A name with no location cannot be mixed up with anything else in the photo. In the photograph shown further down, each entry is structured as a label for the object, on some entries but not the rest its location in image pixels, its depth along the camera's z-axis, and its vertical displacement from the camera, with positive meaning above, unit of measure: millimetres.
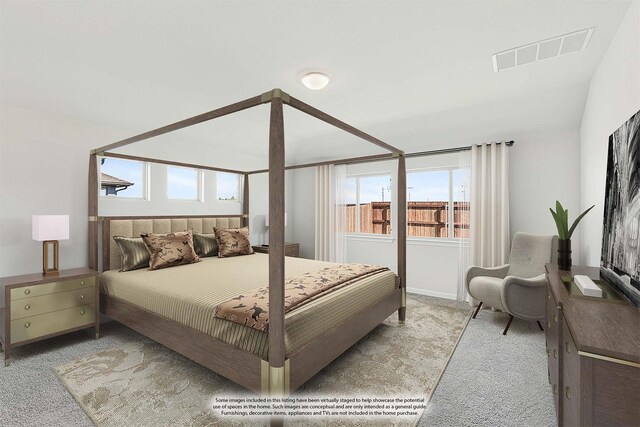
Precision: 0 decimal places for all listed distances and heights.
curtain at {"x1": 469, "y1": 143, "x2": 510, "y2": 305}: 3773 +107
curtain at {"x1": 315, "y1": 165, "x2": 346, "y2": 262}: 5184 +46
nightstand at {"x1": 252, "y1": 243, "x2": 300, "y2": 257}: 4732 -584
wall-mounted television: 1457 +2
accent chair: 2943 -722
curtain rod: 3750 +876
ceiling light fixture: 2615 +1200
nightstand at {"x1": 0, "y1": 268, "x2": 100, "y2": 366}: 2451 -824
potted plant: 2443 -231
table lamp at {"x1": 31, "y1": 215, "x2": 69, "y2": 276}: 2688 -165
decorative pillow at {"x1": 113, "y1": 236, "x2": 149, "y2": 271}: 3182 -433
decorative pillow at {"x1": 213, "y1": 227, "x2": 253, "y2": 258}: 4039 -402
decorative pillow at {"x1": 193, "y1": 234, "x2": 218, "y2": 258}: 3982 -421
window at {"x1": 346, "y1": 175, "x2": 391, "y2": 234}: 4969 +167
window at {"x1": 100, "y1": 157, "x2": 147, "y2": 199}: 3494 +443
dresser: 918 -508
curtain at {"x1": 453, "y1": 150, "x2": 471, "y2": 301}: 4066 -49
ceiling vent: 2121 +1267
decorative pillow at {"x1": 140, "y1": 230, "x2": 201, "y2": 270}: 3227 -402
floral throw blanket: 1861 -600
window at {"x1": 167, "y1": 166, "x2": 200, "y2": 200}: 4086 +440
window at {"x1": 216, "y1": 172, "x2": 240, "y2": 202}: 4699 +455
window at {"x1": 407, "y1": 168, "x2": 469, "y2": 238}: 4137 +147
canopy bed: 1670 -703
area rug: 1814 -1233
